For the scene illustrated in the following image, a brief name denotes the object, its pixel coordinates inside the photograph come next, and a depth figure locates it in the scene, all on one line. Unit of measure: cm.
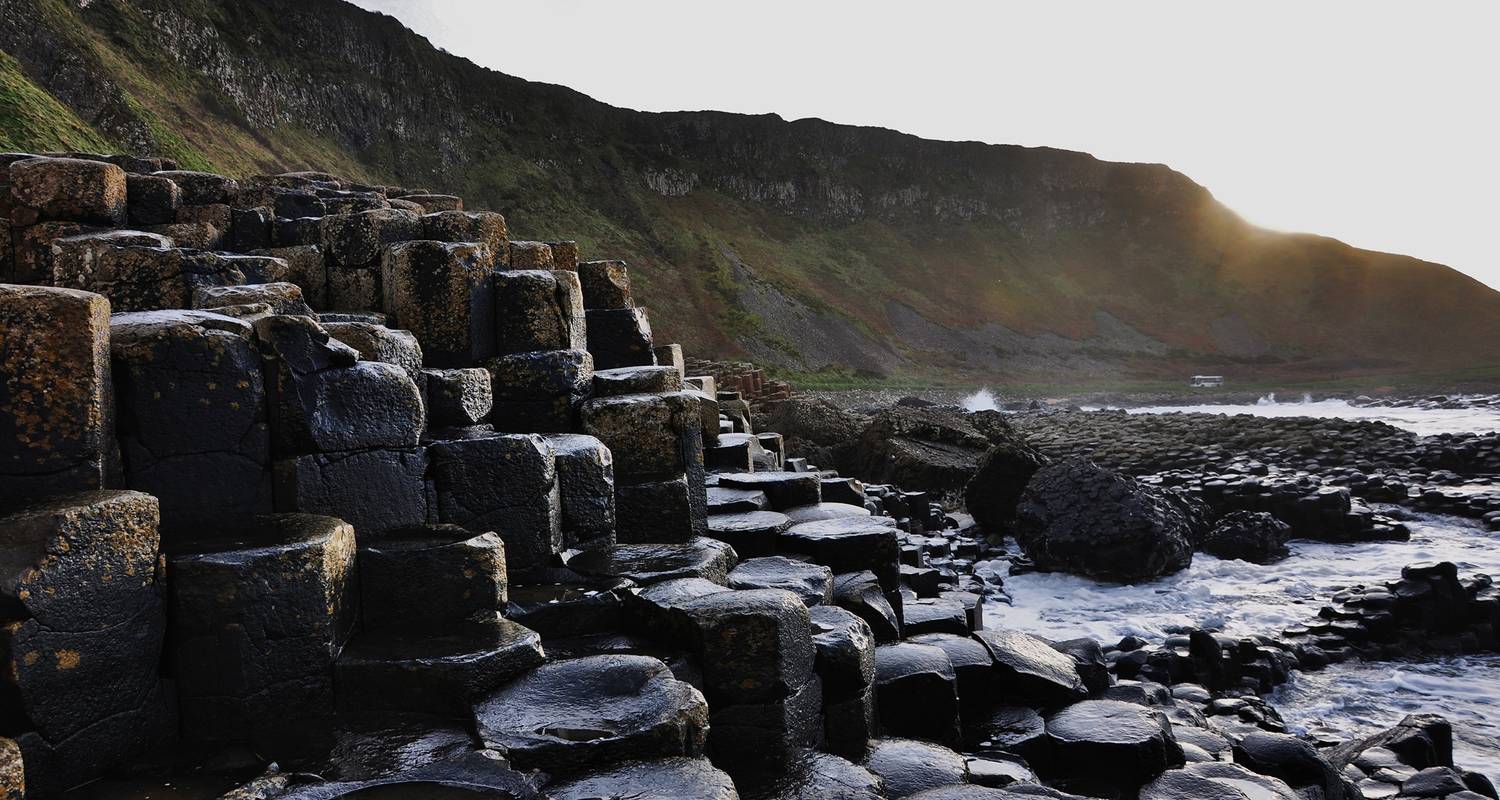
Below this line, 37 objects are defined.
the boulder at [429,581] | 382
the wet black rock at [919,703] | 481
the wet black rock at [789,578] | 523
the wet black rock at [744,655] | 397
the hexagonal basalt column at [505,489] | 457
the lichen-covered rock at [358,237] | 712
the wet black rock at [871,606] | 554
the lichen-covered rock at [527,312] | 642
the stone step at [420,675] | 341
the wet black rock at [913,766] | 388
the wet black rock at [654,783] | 294
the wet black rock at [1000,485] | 1323
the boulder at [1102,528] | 1088
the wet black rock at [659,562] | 479
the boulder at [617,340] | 789
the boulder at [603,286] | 823
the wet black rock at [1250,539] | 1201
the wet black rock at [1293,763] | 488
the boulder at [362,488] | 386
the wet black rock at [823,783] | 358
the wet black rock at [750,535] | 633
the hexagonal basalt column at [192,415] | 345
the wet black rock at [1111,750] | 440
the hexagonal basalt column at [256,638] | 317
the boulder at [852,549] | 638
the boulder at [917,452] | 1548
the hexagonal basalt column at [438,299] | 614
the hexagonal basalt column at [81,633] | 273
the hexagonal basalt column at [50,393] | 303
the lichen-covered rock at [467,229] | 772
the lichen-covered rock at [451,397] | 518
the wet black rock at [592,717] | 313
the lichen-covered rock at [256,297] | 478
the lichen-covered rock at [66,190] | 661
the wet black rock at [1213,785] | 416
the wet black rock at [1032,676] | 528
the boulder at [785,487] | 764
